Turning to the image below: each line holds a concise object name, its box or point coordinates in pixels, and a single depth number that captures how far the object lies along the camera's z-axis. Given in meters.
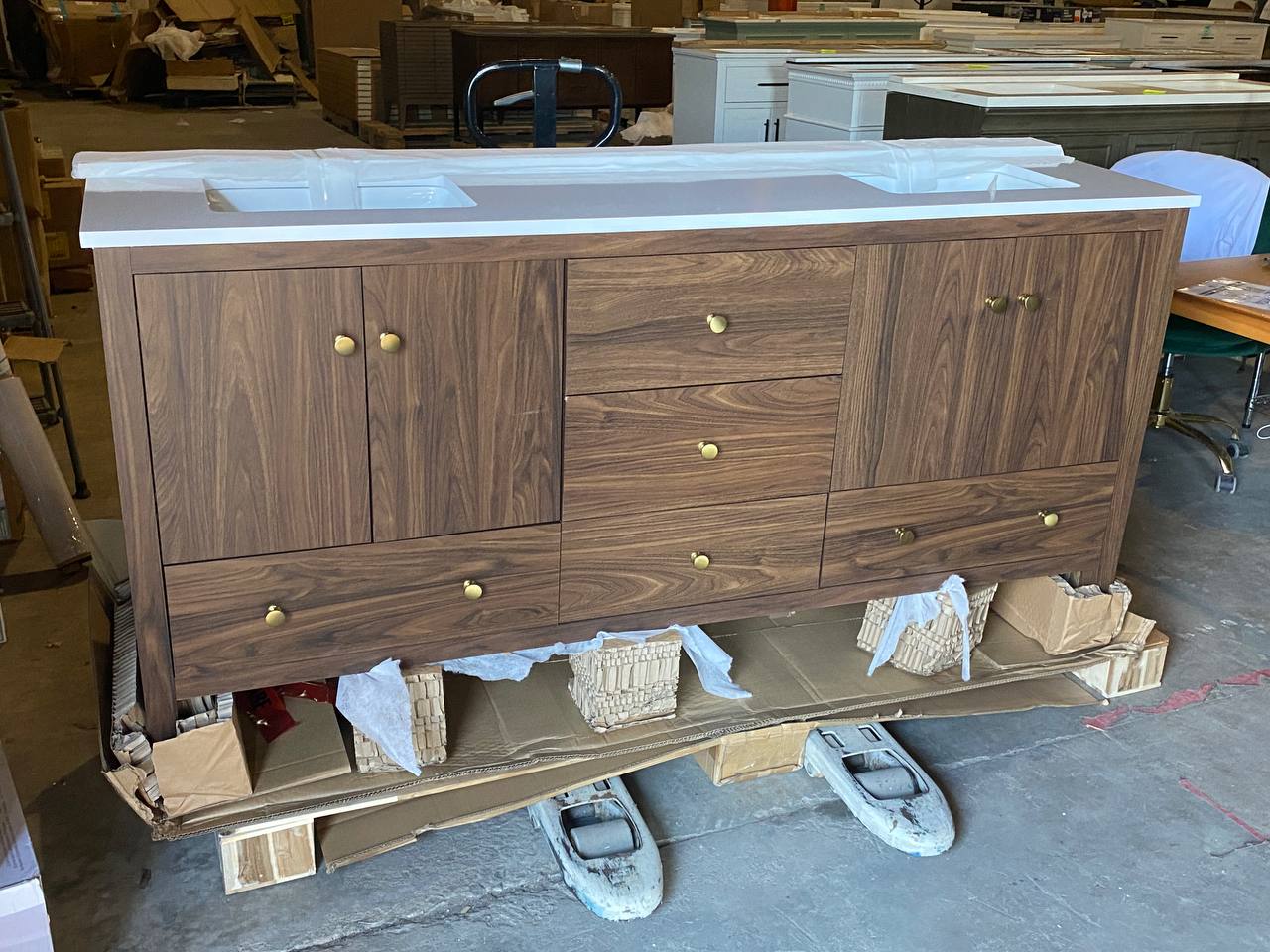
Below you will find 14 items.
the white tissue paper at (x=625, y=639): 2.24
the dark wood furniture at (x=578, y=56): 8.19
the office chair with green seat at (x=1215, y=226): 3.69
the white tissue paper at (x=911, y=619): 2.47
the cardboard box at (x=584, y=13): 9.49
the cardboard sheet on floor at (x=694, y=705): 2.05
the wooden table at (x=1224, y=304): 2.87
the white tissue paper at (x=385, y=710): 2.03
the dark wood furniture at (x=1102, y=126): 4.86
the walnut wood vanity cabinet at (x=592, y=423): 1.81
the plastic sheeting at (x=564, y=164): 2.15
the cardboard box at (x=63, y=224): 5.02
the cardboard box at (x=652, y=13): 10.04
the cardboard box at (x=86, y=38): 11.16
